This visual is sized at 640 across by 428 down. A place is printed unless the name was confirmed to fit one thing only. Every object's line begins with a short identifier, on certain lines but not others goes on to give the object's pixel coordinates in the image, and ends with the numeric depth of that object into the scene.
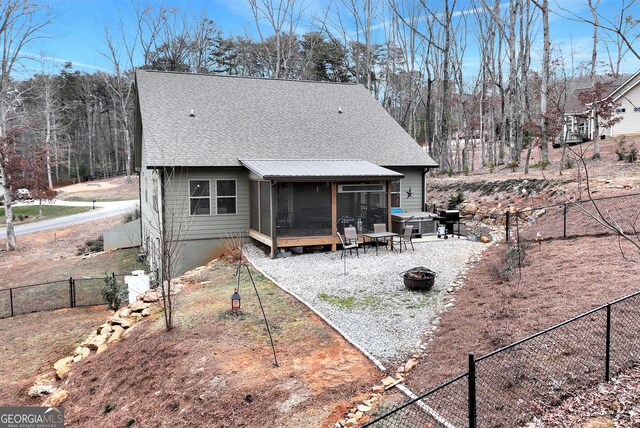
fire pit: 9.05
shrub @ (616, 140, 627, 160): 19.81
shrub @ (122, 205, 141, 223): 23.20
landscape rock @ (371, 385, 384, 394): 5.31
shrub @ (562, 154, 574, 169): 18.69
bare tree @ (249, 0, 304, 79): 33.62
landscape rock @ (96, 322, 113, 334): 8.91
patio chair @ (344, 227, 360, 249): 13.21
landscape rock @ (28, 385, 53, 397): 7.30
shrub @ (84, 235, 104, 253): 20.39
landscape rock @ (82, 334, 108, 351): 8.45
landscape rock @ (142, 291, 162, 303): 9.83
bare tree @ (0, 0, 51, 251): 21.14
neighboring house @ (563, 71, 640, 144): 28.16
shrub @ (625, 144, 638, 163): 19.08
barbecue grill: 15.75
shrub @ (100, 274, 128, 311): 11.70
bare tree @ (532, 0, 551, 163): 19.17
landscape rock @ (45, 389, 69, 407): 6.85
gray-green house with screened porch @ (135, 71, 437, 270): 13.34
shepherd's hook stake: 6.07
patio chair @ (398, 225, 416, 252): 13.55
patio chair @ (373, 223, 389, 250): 13.95
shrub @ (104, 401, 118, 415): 6.24
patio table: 13.21
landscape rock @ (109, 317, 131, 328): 8.95
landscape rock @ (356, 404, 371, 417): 4.89
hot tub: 15.05
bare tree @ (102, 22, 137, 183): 39.03
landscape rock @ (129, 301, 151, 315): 9.58
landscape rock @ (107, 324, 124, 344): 8.48
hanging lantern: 8.11
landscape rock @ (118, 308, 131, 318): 9.39
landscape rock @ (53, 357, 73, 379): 7.74
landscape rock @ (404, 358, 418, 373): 5.77
